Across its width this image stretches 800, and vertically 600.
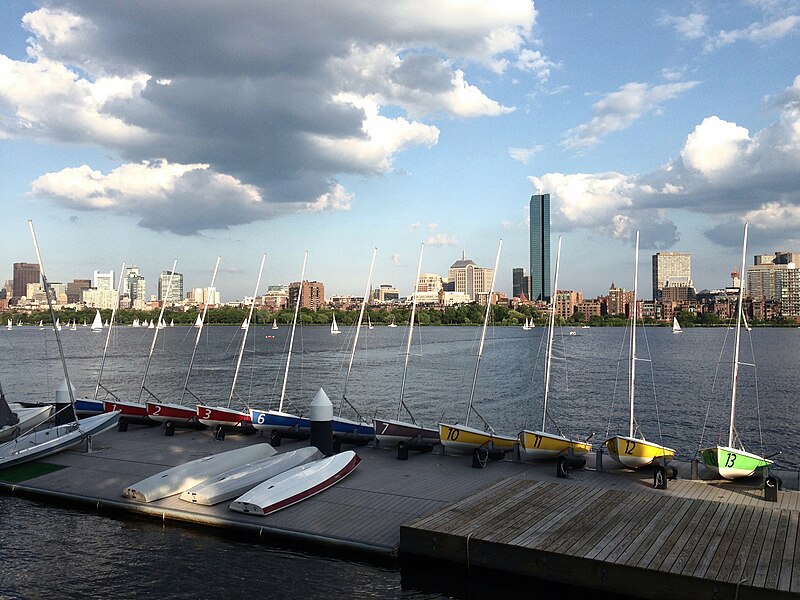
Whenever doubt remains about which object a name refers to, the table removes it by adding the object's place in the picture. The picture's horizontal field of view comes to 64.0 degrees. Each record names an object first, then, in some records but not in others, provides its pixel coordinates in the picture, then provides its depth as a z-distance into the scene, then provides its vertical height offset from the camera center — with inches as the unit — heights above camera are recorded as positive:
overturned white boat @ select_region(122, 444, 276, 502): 746.8 -214.9
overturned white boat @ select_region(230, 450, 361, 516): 689.6 -210.4
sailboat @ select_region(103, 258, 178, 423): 1187.3 -207.7
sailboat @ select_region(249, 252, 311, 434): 1046.4 -197.2
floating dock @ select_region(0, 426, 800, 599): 495.5 -206.0
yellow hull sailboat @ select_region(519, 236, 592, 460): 863.1 -187.8
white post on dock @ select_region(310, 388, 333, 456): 903.1 -175.5
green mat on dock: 859.4 -239.4
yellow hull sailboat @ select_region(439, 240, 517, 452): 911.7 -192.7
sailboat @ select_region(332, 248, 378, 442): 1014.4 -203.9
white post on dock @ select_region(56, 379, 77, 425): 1048.0 -174.0
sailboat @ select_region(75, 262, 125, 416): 1242.0 -211.0
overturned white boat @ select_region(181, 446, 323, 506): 730.4 -211.7
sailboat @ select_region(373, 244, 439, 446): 973.8 -196.1
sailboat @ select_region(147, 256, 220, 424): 1132.5 -201.3
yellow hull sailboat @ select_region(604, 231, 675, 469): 802.8 -181.8
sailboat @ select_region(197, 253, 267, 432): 1080.8 -197.5
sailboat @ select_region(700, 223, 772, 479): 747.4 -178.7
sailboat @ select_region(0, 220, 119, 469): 911.0 -211.2
